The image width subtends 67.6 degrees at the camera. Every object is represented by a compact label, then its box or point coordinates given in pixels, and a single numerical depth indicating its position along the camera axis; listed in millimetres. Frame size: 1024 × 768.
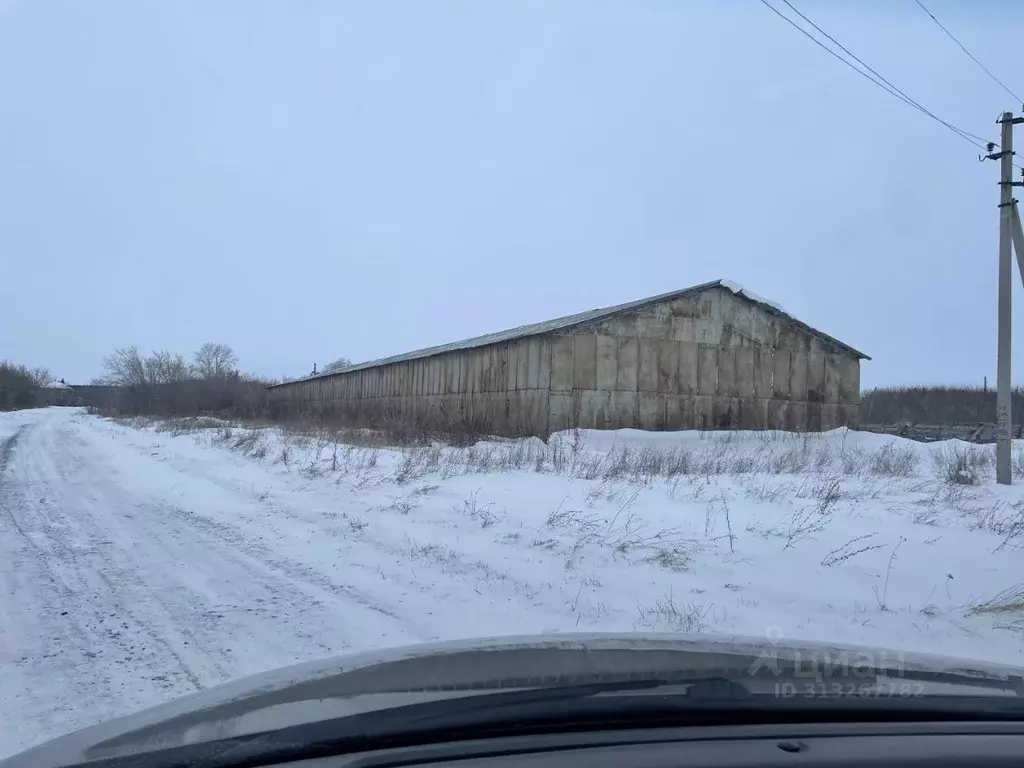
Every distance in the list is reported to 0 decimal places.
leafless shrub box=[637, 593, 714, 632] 5404
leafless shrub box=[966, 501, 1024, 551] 8242
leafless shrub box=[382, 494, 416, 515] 9945
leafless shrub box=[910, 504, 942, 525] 8969
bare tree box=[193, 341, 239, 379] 106812
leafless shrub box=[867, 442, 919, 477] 15133
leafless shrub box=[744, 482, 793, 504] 10307
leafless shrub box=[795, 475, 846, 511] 9938
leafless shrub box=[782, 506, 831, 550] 7977
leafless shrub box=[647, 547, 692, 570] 7090
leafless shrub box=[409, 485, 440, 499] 11123
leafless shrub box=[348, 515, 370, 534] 8828
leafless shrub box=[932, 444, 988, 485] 13547
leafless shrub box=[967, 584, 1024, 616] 5863
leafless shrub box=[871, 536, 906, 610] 5961
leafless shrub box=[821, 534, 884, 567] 7102
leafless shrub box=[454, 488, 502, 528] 9124
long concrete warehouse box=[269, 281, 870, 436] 23672
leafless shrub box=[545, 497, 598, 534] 8539
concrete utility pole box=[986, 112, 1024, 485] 14039
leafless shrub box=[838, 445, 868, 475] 14938
